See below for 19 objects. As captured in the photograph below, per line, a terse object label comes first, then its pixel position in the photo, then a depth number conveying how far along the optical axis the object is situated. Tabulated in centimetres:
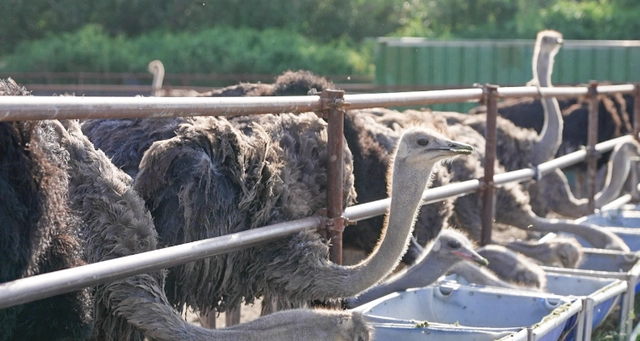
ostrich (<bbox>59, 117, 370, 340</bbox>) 307
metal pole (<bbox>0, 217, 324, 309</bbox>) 250
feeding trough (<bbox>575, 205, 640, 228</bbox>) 697
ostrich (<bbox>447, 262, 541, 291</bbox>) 508
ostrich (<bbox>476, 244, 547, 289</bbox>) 515
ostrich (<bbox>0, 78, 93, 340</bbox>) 253
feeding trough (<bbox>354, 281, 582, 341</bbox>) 371
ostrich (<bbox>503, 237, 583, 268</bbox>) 572
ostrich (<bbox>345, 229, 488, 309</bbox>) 473
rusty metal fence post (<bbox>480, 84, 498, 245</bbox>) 552
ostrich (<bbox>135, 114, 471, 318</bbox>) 378
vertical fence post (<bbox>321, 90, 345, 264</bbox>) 383
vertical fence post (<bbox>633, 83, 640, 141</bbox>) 859
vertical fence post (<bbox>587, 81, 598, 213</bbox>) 732
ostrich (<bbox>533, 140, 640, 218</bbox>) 798
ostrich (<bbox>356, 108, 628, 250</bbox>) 611
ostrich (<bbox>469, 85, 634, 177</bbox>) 1030
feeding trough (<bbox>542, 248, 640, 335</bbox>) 477
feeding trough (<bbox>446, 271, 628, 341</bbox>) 417
